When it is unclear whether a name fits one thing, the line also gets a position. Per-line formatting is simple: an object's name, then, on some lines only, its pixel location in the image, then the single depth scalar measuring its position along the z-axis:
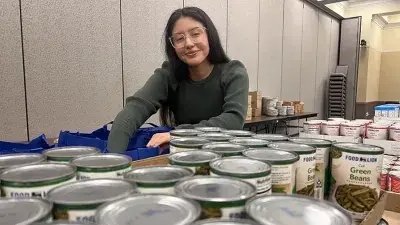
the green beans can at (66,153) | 0.70
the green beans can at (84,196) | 0.43
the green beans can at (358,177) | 0.70
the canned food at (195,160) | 0.64
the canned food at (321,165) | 0.77
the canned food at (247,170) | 0.54
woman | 1.37
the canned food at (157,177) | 0.51
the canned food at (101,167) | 0.59
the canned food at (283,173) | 0.62
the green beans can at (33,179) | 0.50
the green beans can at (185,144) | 0.81
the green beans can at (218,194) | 0.44
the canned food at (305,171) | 0.69
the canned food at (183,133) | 0.98
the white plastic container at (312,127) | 1.42
